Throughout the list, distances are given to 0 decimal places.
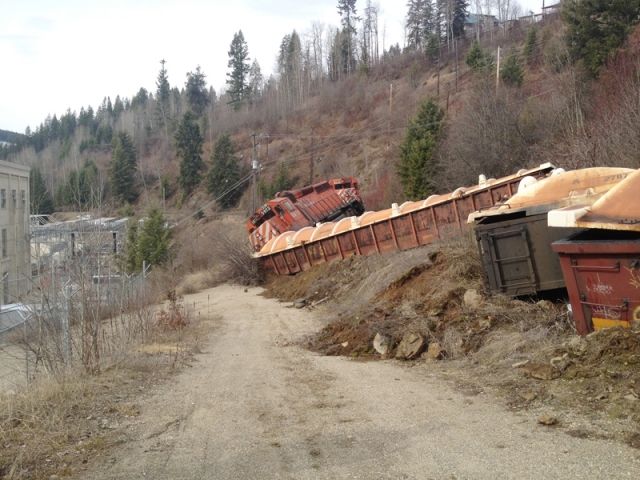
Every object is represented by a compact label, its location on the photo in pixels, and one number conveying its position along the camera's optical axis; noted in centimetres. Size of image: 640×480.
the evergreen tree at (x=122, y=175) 7634
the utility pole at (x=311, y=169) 6531
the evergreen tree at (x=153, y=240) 3828
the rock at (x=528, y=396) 660
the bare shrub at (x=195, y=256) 3384
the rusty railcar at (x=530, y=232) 993
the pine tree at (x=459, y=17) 9044
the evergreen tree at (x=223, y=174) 6956
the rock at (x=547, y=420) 574
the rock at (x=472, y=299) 1074
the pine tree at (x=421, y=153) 3619
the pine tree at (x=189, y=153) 7844
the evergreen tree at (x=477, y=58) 5222
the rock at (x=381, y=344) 1070
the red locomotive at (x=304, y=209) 3064
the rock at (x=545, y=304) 967
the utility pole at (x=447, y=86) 6194
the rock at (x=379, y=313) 1235
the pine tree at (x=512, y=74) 4412
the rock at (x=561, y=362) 718
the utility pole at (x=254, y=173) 4401
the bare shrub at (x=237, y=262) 2642
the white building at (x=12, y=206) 2506
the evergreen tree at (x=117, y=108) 14614
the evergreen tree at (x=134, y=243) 3483
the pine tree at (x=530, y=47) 5525
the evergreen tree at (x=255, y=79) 11081
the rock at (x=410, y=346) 1004
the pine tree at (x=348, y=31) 10306
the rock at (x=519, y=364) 785
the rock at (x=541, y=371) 710
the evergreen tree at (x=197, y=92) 11294
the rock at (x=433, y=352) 970
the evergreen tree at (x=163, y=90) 12488
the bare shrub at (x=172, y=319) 1379
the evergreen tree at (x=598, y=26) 3338
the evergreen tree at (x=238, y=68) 10900
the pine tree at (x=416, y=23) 9550
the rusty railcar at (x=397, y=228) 1839
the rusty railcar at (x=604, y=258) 728
